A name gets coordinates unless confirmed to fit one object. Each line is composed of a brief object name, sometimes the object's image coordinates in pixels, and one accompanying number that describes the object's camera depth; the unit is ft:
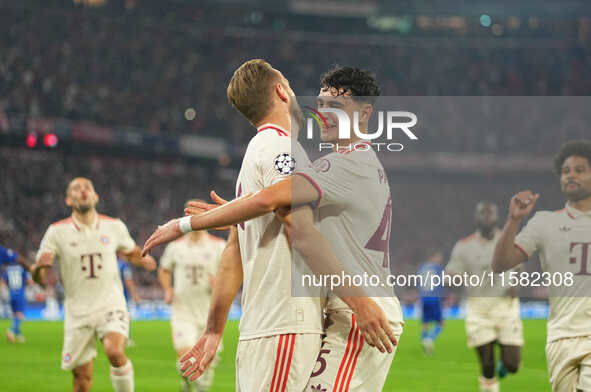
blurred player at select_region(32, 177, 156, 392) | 54.29
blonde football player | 22.91
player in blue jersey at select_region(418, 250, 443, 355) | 112.68
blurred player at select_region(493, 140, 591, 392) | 33.78
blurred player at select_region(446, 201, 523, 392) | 63.16
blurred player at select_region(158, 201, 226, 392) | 72.33
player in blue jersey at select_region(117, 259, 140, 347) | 83.41
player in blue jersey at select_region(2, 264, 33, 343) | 117.24
